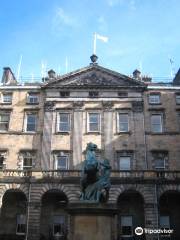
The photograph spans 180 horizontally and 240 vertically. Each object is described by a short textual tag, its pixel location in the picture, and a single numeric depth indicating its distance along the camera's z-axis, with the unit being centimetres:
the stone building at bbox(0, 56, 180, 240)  3272
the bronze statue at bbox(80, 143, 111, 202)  1454
